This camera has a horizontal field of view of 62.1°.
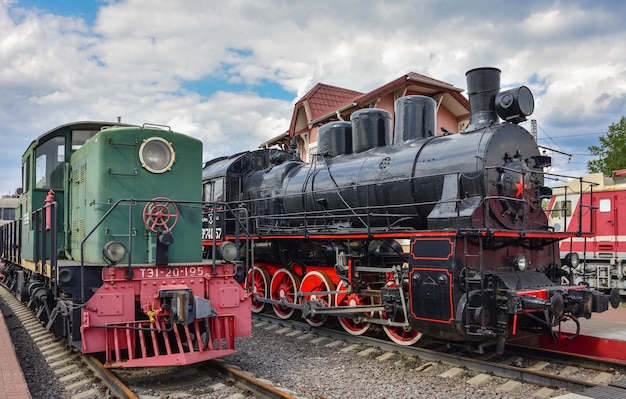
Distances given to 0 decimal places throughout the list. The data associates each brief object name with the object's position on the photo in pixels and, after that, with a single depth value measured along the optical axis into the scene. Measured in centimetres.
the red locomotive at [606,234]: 1471
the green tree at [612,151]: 2786
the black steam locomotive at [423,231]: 668
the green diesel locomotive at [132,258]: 606
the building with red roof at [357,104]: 2114
